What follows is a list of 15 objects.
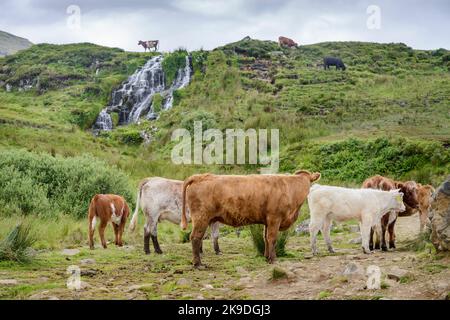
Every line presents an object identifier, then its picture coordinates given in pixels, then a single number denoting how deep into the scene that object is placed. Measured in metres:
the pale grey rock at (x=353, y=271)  7.11
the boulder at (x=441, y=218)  7.71
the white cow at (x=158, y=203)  11.43
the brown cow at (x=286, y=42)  88.69
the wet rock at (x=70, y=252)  10.95
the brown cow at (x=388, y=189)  10.98
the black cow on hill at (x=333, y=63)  67.00
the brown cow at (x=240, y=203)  9.16
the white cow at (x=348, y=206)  10.32
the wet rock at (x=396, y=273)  6.87
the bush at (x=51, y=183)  15.58
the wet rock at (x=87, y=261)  9.83
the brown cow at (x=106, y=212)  11.91
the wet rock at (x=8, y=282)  7.44
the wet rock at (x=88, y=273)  8.56
